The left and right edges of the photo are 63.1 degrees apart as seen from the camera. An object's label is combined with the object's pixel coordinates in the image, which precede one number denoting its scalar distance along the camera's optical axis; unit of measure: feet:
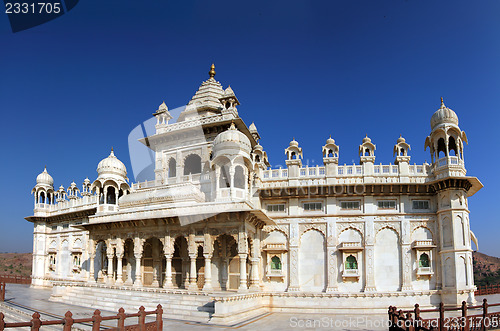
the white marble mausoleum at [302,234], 71.77
